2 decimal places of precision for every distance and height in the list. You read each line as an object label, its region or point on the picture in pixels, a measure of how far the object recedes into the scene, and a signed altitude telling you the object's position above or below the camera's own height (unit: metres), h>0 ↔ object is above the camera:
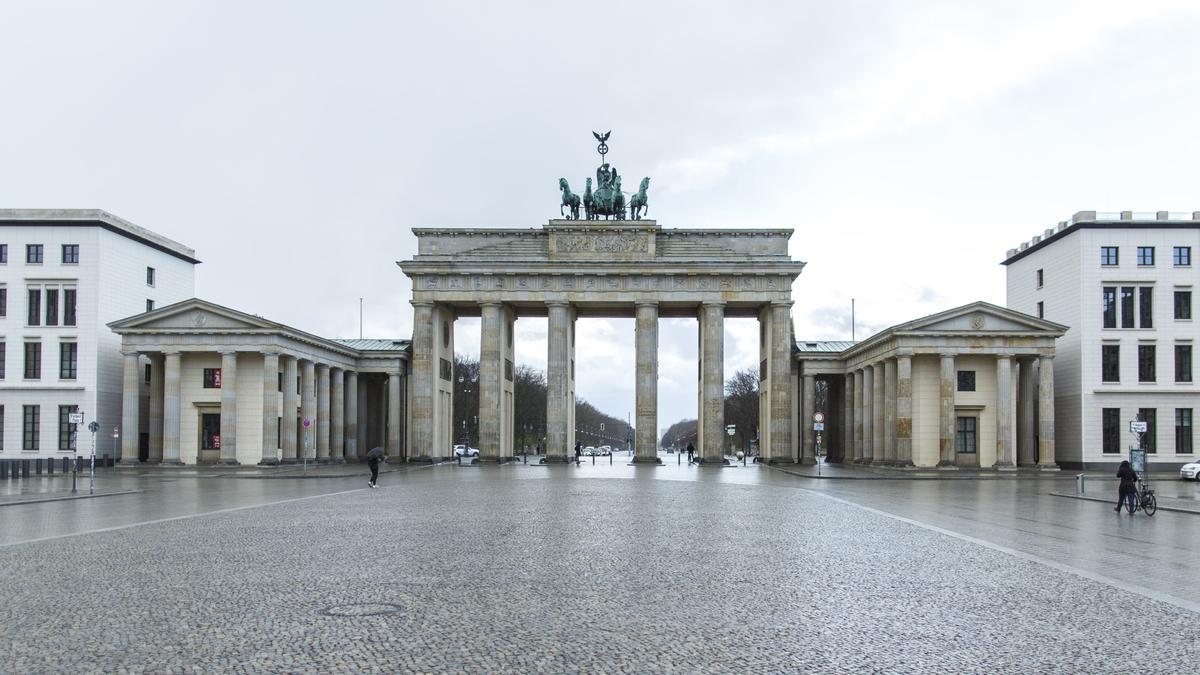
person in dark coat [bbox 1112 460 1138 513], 29.80 -2.80
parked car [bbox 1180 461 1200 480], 54.34 -4.33
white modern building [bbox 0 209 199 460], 65.75 +3.57
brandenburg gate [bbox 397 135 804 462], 73.56 +6.48
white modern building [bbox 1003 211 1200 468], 65.12 +3.30
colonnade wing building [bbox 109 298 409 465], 63.22 -0.23
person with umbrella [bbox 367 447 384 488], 40.62 -2.93
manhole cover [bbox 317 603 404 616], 11.84 -2.54
